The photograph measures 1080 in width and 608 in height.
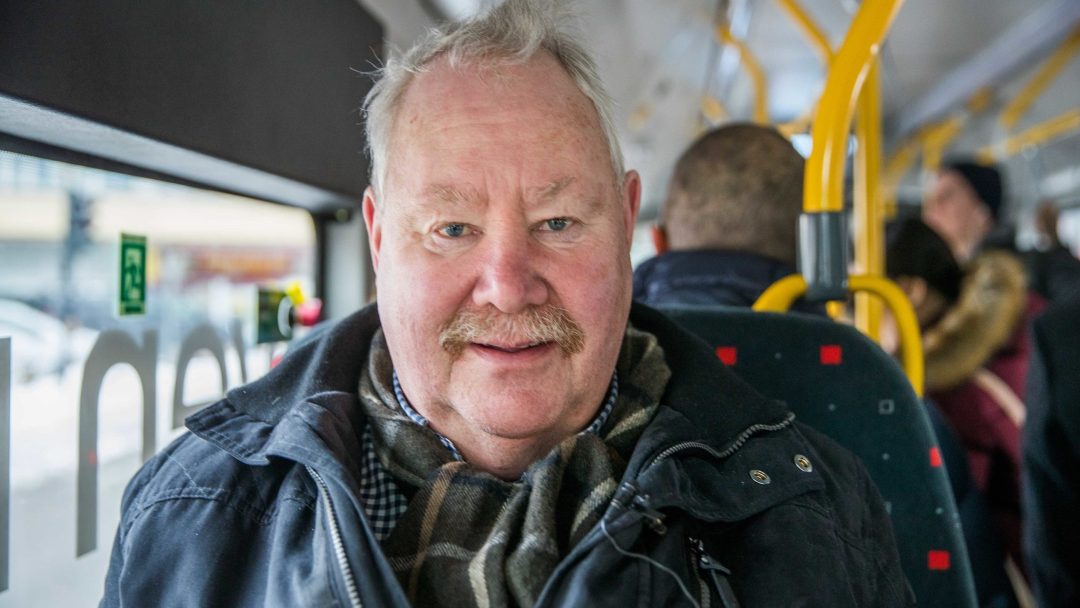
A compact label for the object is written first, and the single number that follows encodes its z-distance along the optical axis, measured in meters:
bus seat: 1.48
